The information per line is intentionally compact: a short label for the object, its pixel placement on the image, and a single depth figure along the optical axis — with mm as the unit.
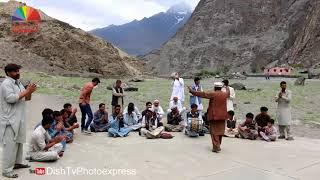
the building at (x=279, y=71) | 46565
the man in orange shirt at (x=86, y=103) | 7628
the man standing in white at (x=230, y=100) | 8117
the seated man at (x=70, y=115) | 7173
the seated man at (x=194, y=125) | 7378
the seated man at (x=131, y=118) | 7872
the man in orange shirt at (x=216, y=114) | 6245
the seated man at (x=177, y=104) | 8696
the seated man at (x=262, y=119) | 7364
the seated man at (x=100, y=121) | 7782
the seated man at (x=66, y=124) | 6804
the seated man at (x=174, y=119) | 8097
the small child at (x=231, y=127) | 7594
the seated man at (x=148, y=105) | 7917
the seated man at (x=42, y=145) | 5242
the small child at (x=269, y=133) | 7158
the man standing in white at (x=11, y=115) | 4630
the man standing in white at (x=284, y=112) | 7483
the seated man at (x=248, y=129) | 7288
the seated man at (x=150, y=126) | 7248
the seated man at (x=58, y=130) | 5955
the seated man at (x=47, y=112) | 5436
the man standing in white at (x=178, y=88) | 8933
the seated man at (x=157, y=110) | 8059
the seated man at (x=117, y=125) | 7353
